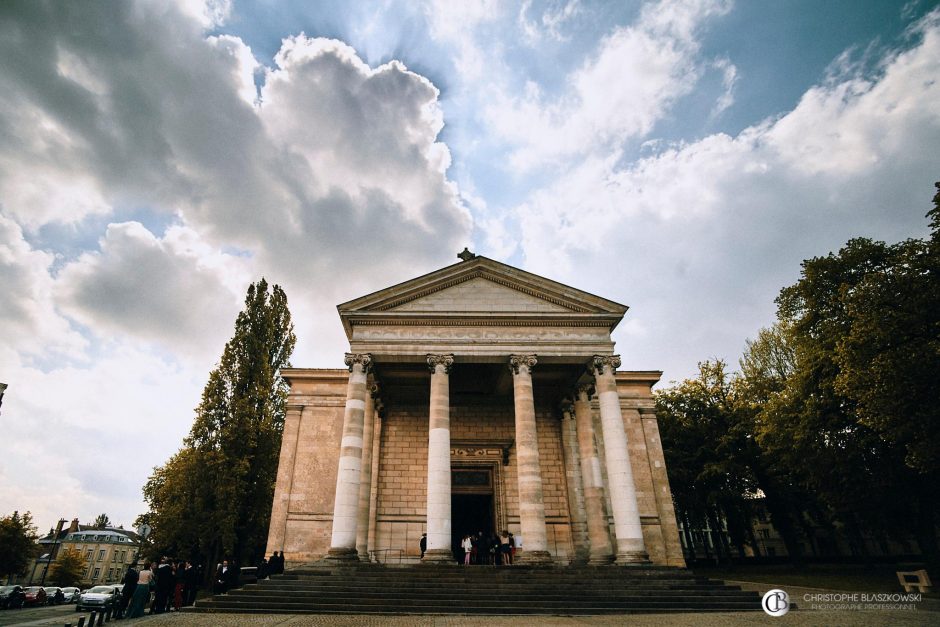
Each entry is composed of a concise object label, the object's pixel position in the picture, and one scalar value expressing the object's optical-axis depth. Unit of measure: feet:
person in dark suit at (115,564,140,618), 39.28
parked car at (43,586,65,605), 92.25
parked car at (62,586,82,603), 98.65
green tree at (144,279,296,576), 67.21
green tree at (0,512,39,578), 108.37
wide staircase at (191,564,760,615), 39.73
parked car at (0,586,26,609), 76.33
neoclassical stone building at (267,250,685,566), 55.42
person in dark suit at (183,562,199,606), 49.25
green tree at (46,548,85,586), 143.84
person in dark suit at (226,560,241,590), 50.92
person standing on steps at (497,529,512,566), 56.44
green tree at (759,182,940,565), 46.55
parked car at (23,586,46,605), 82.84
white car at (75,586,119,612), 72.49
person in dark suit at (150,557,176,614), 43.06
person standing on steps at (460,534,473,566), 54.49
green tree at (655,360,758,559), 87.56
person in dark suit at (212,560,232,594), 49.42
